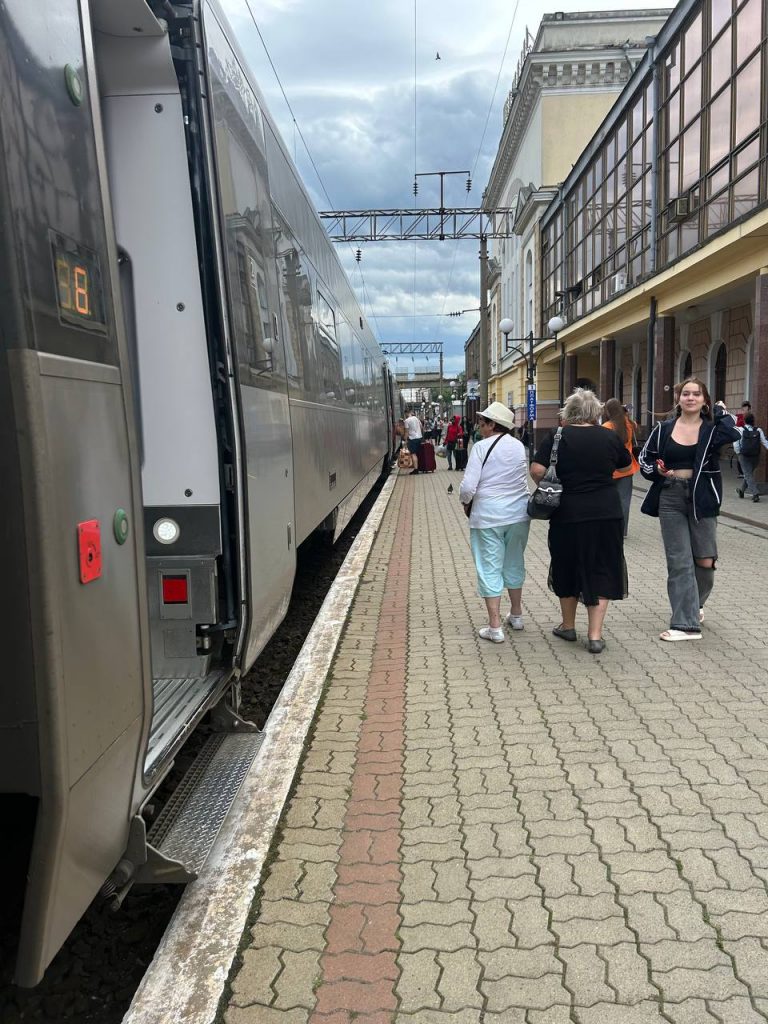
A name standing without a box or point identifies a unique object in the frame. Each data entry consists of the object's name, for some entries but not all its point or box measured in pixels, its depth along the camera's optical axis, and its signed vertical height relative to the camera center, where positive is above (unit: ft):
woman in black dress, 18.11 -2.71
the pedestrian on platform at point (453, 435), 82.07 -3.62
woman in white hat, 19.22 -2.45
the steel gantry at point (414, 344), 279.49 +18.93
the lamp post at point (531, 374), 87.45 +2.56
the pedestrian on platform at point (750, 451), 45.27 -3.51
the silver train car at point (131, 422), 5.73 -0.14
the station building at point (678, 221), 50.37 +13.89
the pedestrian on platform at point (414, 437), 82.12 -3.71
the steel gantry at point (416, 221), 100.32 +22.30
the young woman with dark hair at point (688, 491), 18.31 -2.26
